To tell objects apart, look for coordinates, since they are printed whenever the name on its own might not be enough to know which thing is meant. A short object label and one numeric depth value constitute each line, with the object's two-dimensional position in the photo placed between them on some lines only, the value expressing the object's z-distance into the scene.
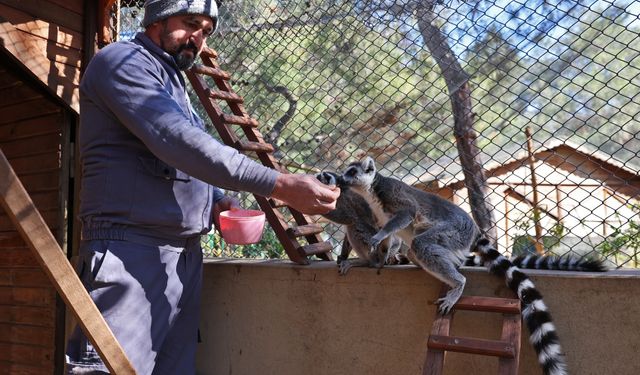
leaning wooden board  1.39
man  1.89
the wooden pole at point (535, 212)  3.51
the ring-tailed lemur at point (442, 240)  2.38
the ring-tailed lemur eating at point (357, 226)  3.20
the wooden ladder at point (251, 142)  3.29
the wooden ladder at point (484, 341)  2.24
